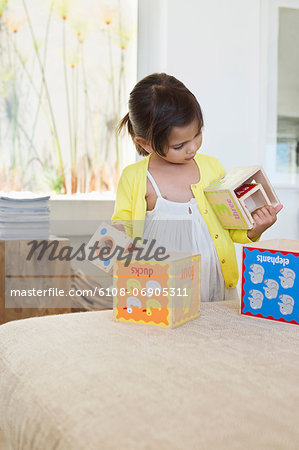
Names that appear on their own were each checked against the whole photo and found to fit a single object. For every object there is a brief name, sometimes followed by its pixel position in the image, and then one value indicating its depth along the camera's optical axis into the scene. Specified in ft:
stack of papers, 6.59
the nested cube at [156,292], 2.86
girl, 4.40
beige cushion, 1.58
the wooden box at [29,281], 6.47
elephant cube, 2.91
